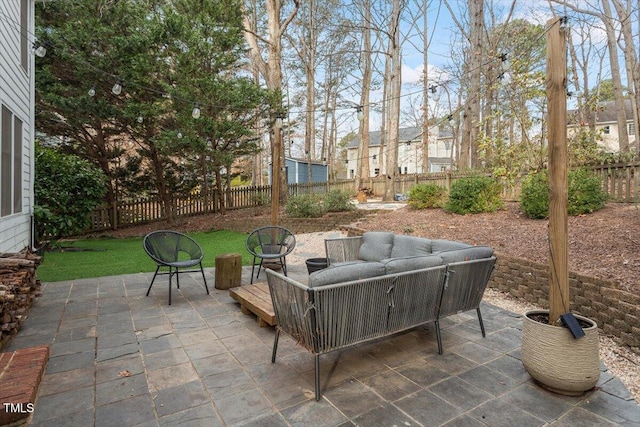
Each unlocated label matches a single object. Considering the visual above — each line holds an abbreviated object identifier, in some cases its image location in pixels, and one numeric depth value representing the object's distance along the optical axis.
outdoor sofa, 2.20
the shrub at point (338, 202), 10.20
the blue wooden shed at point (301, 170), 19.47
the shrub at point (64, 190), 7.03
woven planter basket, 2.13
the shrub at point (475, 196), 7.83
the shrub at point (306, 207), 10.06
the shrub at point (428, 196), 9.37
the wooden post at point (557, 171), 2.26
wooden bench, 3.02
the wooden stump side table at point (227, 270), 4.50
